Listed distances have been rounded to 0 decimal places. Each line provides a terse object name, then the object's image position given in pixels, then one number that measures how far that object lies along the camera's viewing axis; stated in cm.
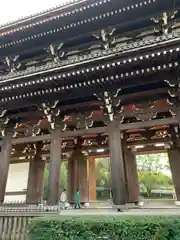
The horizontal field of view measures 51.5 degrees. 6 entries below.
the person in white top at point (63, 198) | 1055
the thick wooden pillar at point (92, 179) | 1284
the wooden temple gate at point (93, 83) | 647
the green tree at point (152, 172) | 2372
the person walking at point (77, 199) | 981
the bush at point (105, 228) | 328
